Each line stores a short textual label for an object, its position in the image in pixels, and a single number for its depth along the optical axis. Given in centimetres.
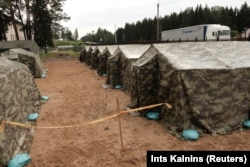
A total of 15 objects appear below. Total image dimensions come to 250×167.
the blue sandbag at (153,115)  749
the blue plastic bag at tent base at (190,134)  605
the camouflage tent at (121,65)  1144
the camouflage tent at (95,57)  2133
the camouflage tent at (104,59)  1660
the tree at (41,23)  3853
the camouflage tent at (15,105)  533
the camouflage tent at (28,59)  1677
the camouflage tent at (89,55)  2569
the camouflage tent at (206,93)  635
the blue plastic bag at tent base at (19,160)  511
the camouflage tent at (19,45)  2620
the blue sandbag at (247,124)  658
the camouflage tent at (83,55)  2894
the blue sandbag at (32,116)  787
